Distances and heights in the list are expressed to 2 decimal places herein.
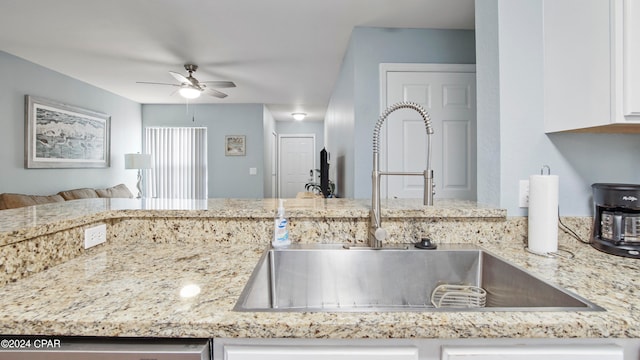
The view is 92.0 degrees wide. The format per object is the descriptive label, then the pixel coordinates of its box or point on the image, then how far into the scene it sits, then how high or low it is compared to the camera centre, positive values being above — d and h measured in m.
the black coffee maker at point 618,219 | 0.99 -0.13
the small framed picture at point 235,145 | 5.61 +0.64
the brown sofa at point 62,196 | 2.98 -0.18
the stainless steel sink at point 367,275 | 1.04 -0.32
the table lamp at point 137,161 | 4.82 +0.31
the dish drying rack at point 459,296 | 1.00 -0.38
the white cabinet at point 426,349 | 0.59 -0.32
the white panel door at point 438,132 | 2.61 +0.40
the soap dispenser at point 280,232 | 1.09 -0.18
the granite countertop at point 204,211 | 0.96 -0.11
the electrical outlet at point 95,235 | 1.02 -0.19
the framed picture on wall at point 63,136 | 3.49 +0.58
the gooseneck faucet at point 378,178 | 1.07 +0.01
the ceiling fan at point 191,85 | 3.38 +1.07
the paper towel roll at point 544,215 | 1.03 -0.12
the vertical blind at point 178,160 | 5.65 +0.37
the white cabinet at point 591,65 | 0.87 +0.36
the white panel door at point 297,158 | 7.59 +0.55
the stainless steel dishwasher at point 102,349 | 0.57 -0.31
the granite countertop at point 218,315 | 0.58 -0.26
